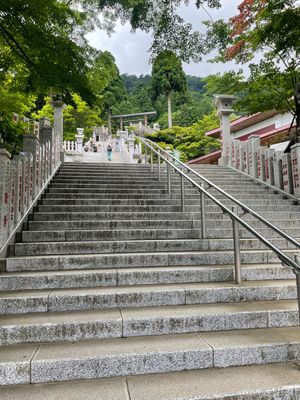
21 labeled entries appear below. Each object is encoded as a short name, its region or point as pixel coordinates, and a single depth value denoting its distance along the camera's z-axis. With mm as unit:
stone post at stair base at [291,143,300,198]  6980
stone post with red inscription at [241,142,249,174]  9000
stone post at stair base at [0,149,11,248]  3695
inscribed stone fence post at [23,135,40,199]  5133
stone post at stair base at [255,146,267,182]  8305
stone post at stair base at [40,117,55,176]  6901
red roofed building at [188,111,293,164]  15500
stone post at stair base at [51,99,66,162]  9711
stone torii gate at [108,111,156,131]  34716
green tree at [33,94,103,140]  22516
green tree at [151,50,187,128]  32875
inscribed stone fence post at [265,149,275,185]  8016
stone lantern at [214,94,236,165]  10344
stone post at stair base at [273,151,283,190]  7696
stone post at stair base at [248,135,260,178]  8609
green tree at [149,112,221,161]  21312
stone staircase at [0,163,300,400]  2199
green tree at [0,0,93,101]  4371
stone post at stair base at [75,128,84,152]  17734
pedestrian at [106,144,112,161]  18109
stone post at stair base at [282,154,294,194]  7340
